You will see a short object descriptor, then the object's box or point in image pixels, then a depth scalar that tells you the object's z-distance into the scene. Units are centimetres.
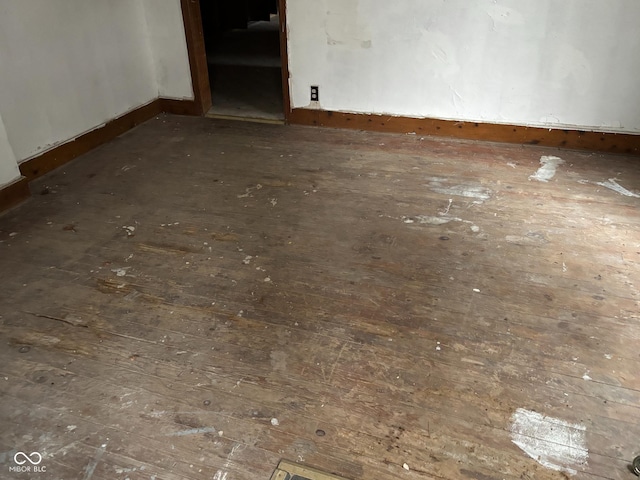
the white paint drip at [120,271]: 235
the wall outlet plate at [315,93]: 400
